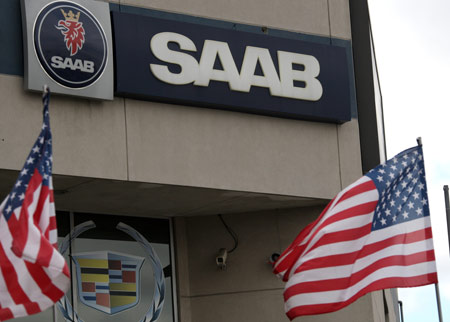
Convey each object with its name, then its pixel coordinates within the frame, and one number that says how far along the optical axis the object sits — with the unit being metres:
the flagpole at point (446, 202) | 21.09
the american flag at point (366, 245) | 14.91
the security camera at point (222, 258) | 20.45
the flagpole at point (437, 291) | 15.56
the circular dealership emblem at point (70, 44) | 17.20
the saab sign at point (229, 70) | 18.17
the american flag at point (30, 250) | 12.38
